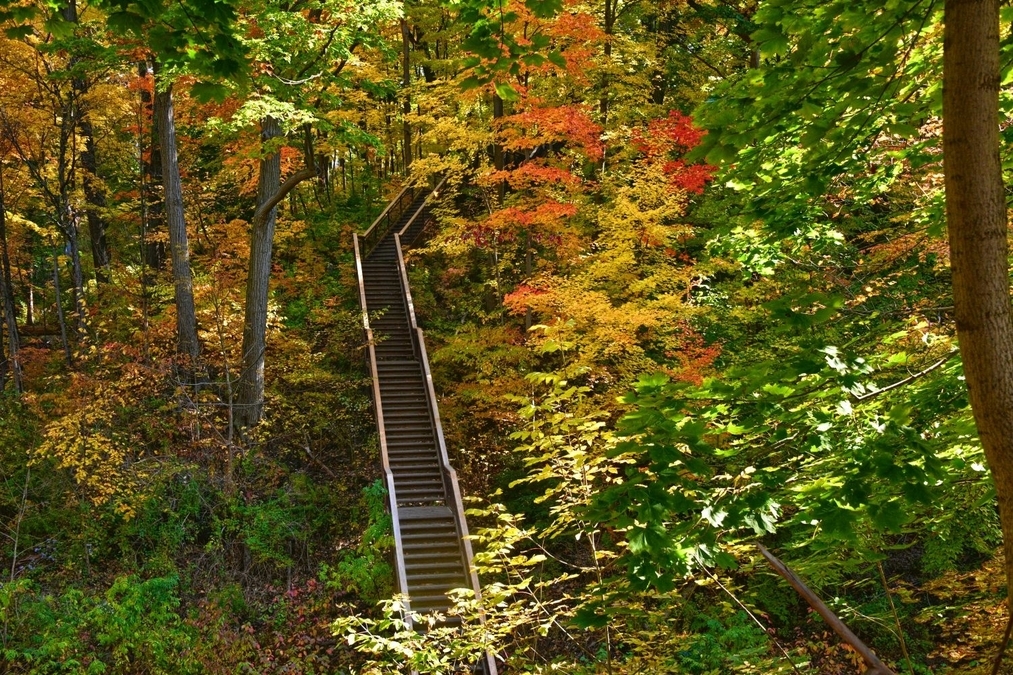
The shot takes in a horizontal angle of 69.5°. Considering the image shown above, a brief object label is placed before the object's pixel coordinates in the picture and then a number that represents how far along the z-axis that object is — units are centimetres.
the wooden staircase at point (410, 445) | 1098
